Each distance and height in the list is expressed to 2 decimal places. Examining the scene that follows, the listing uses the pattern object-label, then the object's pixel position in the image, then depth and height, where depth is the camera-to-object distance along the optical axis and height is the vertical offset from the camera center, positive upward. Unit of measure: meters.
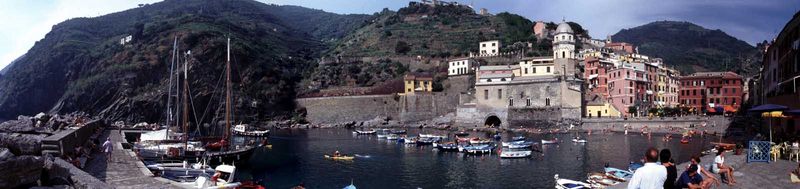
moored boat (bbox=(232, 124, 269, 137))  67.38 -3.67
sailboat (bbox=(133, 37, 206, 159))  30.17 -2.57
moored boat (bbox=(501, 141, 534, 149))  41.01 -3.25
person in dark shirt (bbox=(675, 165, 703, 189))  10.52 -1.55
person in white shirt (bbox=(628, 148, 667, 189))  7.38 -0.98
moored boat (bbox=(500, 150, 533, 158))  38.41 -3.62
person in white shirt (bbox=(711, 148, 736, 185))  14.70 -1.82
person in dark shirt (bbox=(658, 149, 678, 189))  8.38 -1.10
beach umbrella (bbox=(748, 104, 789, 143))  21.79 -0.32
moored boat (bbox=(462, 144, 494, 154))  41.69 -3.58
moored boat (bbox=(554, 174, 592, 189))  23.04 -3.46
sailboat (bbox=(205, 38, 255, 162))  32.07 -2.91
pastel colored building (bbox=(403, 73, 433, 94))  89.94 +2.89
